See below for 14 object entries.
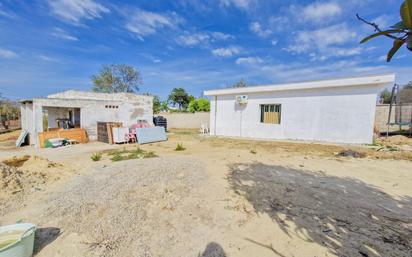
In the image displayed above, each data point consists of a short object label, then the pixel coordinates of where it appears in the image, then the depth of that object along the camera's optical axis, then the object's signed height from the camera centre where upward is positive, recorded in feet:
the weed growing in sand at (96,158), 19.05 -4.30
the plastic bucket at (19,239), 5.52 -4.11
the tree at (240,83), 116.06 +22.09
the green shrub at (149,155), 20.77 -4.35
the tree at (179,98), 111.75 +11.93
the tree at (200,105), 92.27 +6.38
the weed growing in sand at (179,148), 24.59 -4.05
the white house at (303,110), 27.61 +1.66
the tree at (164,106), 100.13 +6.05
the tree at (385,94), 71.87 +10.65
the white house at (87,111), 29.73 +1.11
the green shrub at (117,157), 19.46 -4.43
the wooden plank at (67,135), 28.81 -3.12
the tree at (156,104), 92.32 +6.72
